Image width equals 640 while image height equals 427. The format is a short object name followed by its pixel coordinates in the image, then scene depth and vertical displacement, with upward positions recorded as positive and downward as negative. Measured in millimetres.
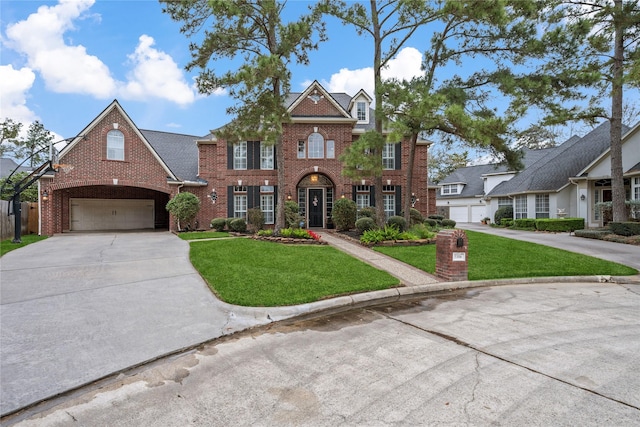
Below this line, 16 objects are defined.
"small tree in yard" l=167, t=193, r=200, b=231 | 16859 +509
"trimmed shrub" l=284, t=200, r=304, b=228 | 16542 +7
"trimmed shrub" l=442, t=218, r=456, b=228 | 20938 -580
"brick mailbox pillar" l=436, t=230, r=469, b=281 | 7719 -992
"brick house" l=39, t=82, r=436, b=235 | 17484 +2520
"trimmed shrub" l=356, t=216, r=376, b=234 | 14594 -450
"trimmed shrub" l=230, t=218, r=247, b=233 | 16812 -459
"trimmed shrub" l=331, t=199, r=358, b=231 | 16594 +36
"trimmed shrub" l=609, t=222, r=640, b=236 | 14668 -707
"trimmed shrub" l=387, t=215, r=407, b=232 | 14570 -381
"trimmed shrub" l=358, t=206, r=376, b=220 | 17891 +105
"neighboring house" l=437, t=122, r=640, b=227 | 18750 +2024
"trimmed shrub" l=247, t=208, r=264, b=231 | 17344 -125
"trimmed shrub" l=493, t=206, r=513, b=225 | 26547 +11
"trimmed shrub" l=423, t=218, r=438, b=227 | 18875 -459
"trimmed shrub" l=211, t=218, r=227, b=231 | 17766 -423
